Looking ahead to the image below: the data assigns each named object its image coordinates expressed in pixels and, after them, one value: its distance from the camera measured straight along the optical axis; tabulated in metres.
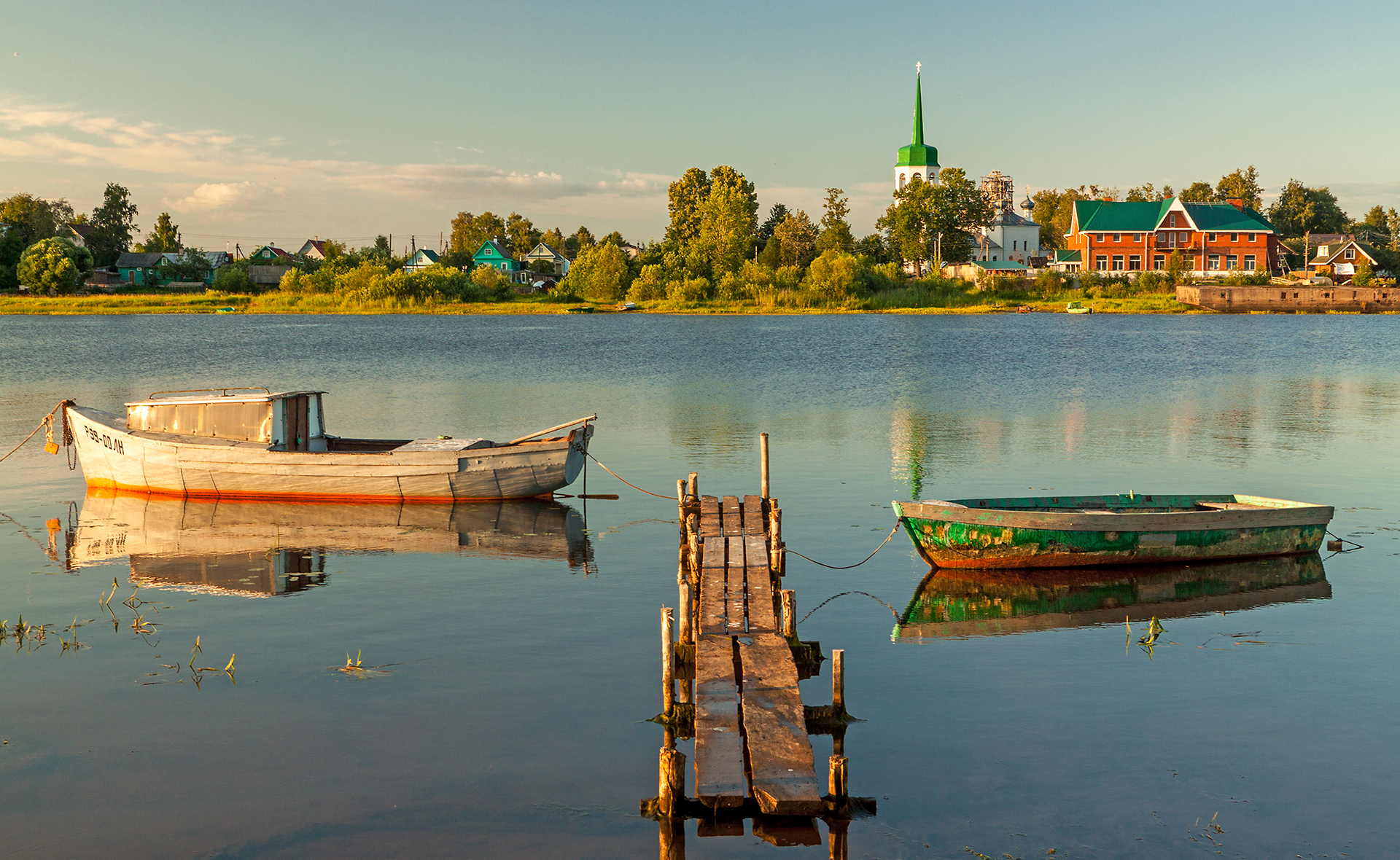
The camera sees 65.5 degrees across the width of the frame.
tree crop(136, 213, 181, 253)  182.00
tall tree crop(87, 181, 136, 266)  161.12
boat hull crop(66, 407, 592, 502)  22.97
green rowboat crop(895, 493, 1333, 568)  17.31
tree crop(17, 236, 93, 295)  130.50
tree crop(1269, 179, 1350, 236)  154.88
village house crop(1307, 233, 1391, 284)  132.00
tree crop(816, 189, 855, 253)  138.38
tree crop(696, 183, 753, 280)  138.38
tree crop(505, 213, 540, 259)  190.25
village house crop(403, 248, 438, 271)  173.25
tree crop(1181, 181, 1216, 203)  162.00
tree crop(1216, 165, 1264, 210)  153.50
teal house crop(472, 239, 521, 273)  168.62
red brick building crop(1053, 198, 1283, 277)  127.88
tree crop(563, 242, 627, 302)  138.50
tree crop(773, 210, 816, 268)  136.00
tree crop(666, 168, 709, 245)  150.75
